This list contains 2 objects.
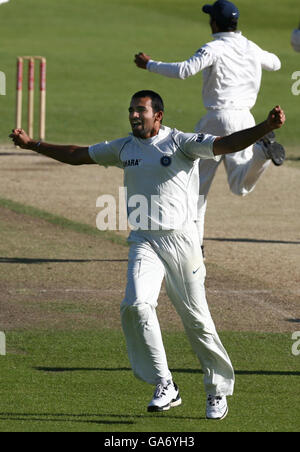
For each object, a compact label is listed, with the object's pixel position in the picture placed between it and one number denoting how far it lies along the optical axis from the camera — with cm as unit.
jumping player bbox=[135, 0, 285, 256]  2753
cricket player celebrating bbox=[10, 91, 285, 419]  1686
